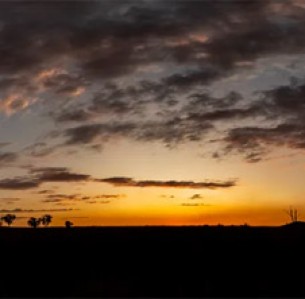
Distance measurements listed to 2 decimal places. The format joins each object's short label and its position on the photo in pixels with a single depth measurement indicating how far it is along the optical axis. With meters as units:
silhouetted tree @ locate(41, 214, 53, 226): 79.51
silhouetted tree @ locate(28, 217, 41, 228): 75.56
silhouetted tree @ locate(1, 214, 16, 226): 77.25
